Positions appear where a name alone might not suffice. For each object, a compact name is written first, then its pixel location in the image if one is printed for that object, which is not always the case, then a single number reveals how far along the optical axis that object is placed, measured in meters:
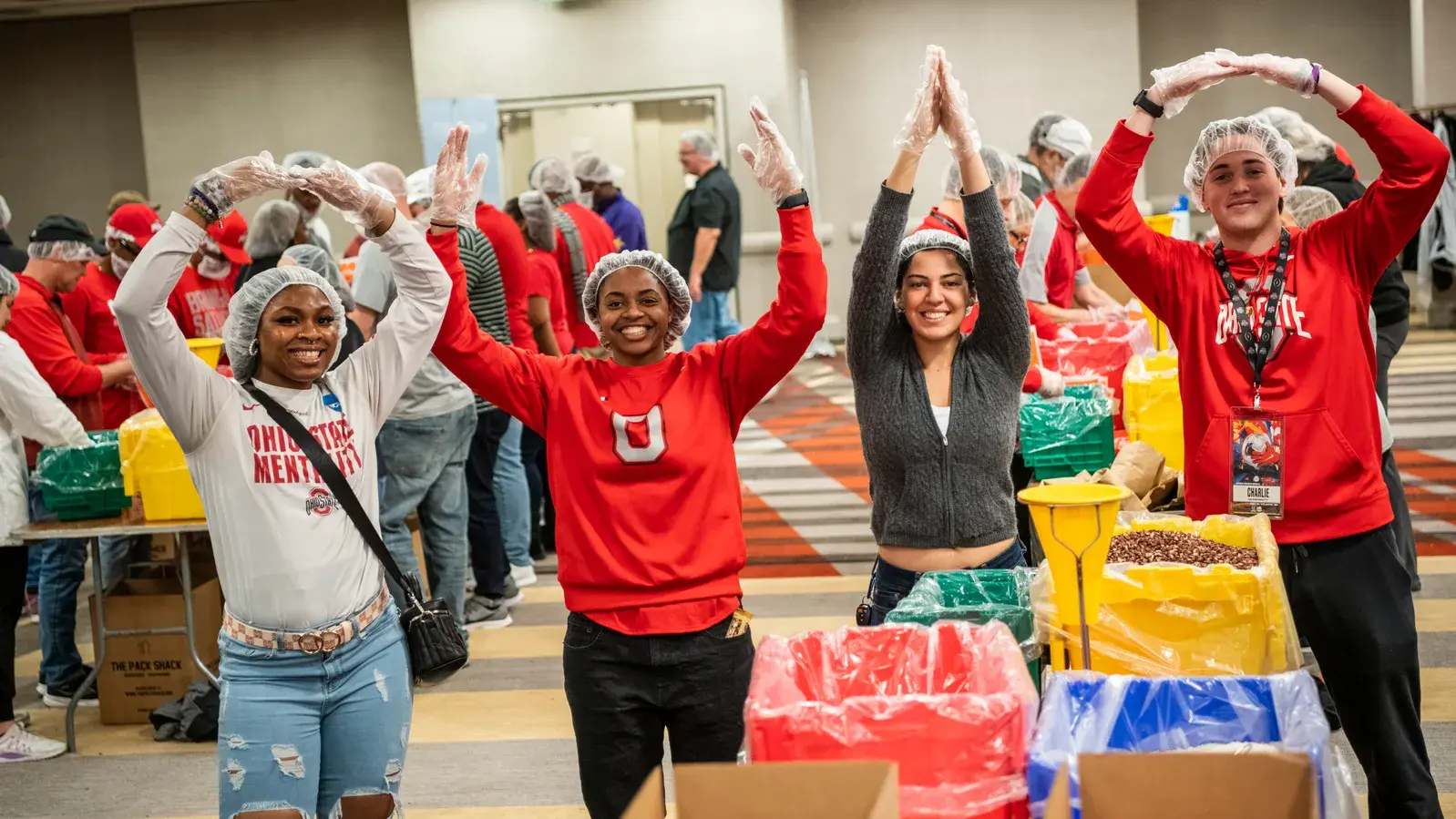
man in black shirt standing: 10.10
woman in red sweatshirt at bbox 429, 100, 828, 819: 2.66
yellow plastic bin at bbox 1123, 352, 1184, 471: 4.73
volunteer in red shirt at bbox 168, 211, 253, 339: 5.43
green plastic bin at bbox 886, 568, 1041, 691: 2.42
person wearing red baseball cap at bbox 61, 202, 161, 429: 5.38
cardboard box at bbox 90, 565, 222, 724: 4.92
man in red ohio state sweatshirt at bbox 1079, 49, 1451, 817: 2.75
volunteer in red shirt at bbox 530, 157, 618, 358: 7.23
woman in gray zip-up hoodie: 2.87
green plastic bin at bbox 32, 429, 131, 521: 4.61
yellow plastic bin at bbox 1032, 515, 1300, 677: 2.29
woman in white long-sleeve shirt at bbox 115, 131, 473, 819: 2.65
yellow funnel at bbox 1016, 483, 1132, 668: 2.16
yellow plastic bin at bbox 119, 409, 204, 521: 4.58
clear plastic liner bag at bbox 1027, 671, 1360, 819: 1.77
